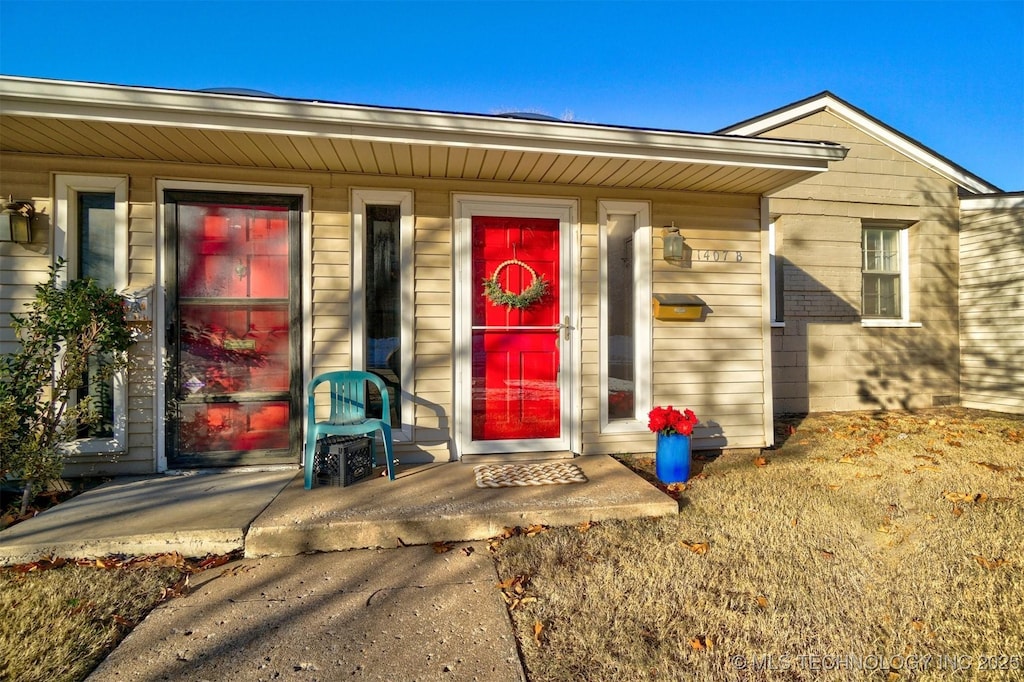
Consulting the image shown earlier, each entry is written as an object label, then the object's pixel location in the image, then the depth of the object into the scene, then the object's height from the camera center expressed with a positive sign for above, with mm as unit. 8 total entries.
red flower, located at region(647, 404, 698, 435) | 3441 -561
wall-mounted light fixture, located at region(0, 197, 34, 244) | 3250 +823
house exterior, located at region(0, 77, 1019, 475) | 3256 +615
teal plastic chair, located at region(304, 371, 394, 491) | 3139 -493
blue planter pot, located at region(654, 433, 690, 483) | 3459 -822
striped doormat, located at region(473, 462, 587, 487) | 3252 -919
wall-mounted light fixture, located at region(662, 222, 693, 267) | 4008 +790
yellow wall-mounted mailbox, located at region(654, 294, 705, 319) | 4035 +304
